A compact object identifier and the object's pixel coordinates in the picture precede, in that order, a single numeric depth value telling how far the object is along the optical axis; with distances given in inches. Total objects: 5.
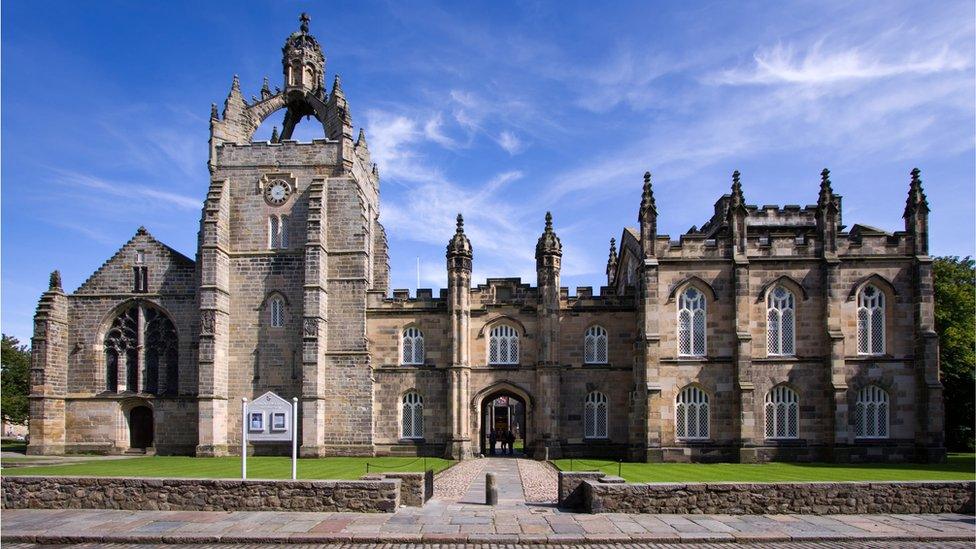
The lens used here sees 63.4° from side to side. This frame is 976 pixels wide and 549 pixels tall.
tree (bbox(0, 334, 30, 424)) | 2271.2
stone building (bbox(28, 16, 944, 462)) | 1366.9
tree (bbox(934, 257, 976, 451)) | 1550.2
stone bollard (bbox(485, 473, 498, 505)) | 814.5
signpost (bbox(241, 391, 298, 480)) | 856.9
